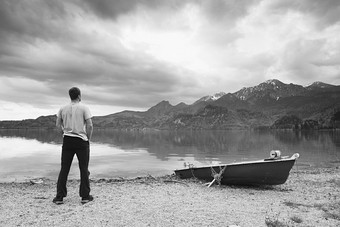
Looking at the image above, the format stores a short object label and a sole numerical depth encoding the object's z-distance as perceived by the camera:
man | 7.34
